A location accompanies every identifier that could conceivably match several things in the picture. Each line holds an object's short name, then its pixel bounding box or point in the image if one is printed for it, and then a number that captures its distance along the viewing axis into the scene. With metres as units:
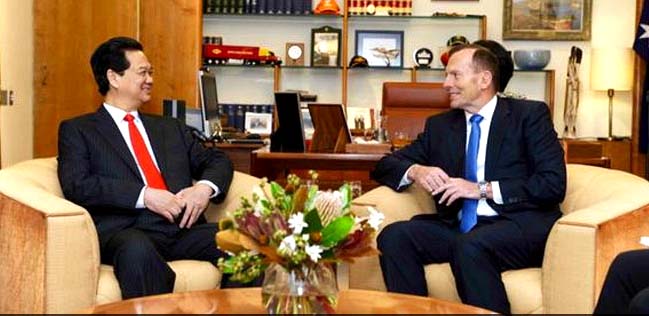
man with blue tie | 3.22
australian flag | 7.00
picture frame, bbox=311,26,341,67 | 7.35
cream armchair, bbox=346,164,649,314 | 2.94
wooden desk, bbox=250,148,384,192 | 4.16
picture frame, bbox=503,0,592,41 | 7.30
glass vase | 2.22
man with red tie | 3.19
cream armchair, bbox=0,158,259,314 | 2.93
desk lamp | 7.03
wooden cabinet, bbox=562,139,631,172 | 7.05
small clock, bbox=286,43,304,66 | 7.39
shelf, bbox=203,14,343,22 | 7.38
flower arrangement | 2.18
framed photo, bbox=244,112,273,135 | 7.29
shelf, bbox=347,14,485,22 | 7.30
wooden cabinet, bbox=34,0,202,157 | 5.71
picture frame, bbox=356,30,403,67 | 7.39
